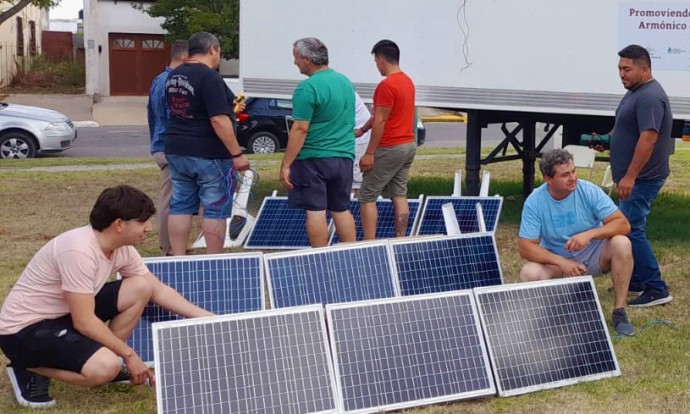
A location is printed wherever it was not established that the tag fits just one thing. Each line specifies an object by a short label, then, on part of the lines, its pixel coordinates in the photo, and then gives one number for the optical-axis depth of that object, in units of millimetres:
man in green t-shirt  7004
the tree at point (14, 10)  15843
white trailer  8688
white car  17375
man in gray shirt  6531
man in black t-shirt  6895
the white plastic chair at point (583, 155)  10297
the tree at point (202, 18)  29906
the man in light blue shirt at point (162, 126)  7773
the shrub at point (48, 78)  36559
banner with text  8438
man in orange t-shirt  7922
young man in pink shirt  4570
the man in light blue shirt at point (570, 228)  5988
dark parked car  18328
